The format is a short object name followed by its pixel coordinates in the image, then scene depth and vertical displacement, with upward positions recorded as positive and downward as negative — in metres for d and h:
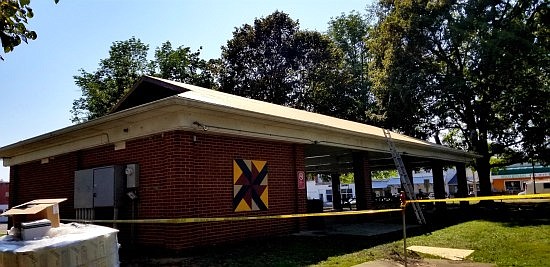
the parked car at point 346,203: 27.08 -1.79
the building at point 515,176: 59.97 -0.92
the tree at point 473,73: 25.38 +6.03
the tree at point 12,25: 4.99 +1.94
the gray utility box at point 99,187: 10.21 -0.06
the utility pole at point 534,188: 43.17 -1.88
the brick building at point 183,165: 9.41 +0.42
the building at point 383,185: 54.75 -1.41
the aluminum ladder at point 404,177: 15.11 -0.13
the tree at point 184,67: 39.69 +10.74
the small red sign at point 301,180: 12.75 -0.07
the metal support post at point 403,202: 8.17 -0.53
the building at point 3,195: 43.79 -0.68
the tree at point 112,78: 37.66 +9.95
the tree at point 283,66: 37.31 +9.74
